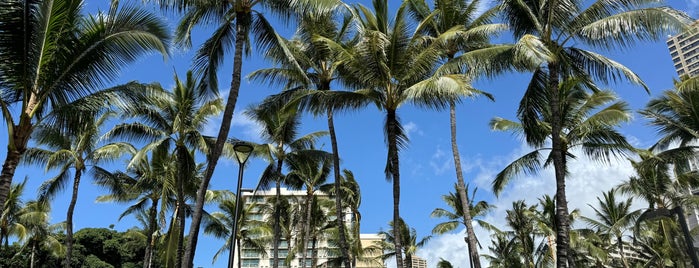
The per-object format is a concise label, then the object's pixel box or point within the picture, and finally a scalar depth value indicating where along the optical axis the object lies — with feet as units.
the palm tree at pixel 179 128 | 58.65
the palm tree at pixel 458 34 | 56.70
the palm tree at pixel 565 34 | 39.58
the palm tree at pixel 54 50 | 27.63
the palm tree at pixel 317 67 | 56.78
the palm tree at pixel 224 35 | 39.11
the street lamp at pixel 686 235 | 35.53
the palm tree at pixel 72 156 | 62.69
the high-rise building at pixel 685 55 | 317.83
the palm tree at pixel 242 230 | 96.83
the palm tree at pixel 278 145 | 71.20
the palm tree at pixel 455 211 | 96.24
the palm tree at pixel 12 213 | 88.69
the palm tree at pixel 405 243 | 123.24
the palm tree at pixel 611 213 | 103.40
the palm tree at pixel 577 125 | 49.62
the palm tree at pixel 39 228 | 91.86
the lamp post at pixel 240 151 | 40.89
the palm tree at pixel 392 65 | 46.44
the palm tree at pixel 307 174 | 76.69
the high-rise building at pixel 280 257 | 271.78
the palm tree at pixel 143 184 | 63.77
